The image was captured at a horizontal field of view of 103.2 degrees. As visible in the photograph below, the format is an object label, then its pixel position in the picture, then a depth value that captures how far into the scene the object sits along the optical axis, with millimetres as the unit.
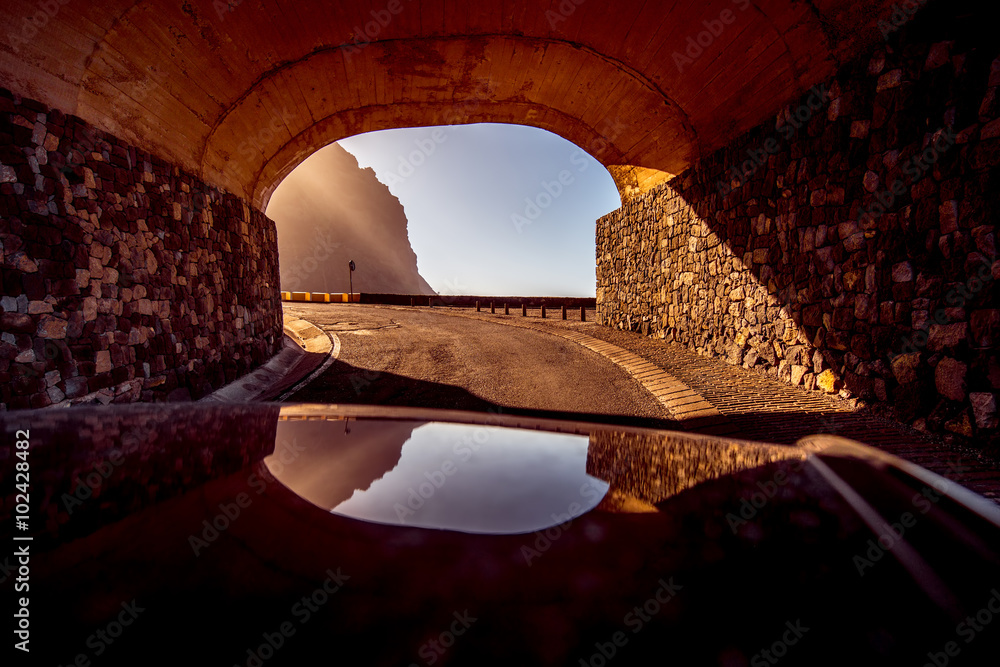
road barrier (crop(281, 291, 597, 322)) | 20969
